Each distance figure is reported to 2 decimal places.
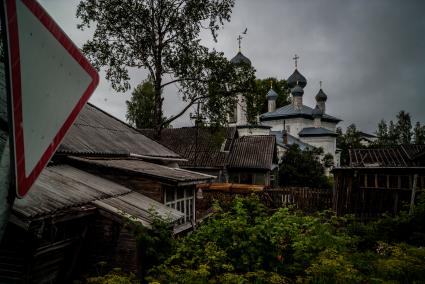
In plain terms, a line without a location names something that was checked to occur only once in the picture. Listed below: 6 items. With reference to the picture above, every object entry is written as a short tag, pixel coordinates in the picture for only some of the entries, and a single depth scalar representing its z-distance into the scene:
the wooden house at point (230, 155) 28.98
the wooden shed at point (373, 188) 13.25
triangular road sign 1.08
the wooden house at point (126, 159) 9.60
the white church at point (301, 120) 49.38
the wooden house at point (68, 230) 5.09
